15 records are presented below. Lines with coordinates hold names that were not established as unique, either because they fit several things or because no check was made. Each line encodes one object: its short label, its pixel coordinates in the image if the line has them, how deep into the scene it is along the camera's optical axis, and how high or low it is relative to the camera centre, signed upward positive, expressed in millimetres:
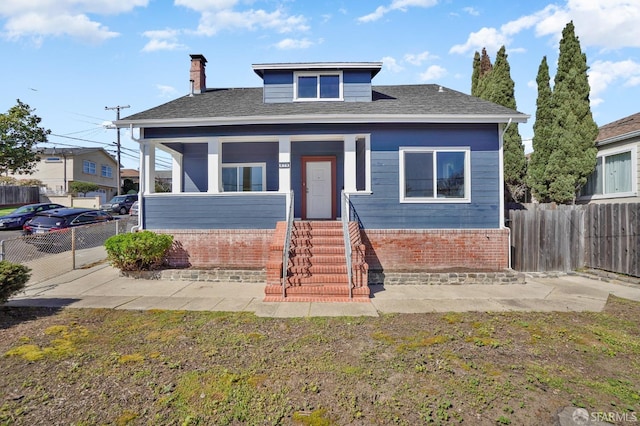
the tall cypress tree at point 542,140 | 13016 +2885
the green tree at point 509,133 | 15445 +3711
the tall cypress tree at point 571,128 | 12078 +3138
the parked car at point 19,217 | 18266 -358
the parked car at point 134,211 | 20122 -23
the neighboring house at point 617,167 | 10703 +1547
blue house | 9008 +501
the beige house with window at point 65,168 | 36594 +4969
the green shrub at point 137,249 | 8469 -1023
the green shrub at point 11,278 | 5762 -1248
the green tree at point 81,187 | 35750 +2683
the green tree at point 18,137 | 22156 +5274
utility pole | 30672 +9107
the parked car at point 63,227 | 9857 -662
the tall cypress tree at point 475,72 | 19453 +8401
